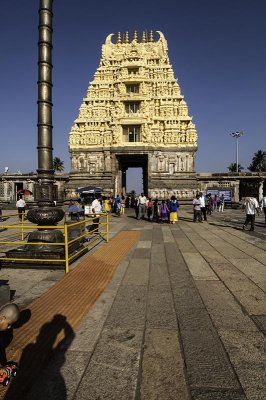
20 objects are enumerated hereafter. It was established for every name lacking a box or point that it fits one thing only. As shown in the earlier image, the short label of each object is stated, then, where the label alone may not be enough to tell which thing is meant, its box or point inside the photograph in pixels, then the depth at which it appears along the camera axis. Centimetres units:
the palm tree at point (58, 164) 7139
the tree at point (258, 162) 6688
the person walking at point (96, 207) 1193
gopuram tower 3200
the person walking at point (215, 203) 2852
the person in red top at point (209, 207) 2226
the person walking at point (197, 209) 1569
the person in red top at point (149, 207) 1796
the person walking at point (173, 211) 1590
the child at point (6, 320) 249
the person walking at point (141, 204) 1808
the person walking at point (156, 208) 1715
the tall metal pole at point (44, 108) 704
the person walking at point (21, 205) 1667
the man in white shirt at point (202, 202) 1603
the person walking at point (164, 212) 1588
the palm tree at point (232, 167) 7600
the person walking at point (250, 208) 1198
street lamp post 5274
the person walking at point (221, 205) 2635
